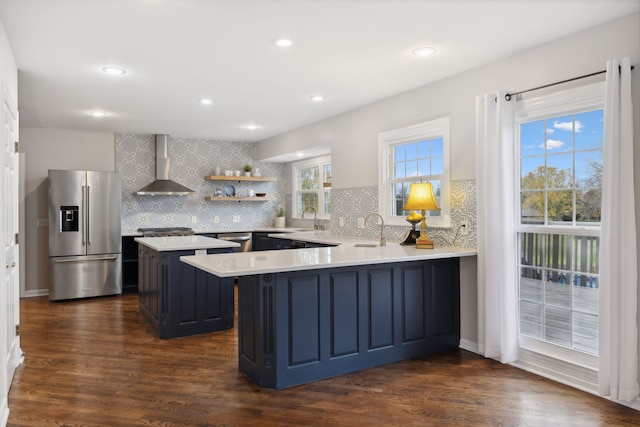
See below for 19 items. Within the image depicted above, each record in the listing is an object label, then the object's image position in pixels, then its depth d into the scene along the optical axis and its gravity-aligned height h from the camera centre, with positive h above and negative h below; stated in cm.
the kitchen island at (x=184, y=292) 416 -77
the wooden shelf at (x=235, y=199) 727 +20
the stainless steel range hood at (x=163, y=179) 665 +50
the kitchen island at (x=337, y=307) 298 -71
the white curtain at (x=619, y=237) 265 -16
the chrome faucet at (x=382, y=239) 430 -28
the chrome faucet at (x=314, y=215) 662 -6
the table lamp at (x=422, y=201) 384 +8
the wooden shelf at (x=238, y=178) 725 +54
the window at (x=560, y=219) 305 -6
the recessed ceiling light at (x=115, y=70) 365 +116
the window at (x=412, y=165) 408 +45
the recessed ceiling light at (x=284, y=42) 310 +117
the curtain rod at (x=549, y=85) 287 +88
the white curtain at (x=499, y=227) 342 -12
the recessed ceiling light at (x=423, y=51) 328 +118
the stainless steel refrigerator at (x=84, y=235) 586 -31
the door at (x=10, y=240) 278 -20
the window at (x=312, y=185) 697 +42
